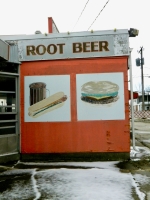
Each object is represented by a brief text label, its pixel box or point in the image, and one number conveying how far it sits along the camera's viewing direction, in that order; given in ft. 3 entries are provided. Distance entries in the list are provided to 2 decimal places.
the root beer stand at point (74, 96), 25.94
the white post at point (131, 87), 27.35
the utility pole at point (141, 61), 123.03
